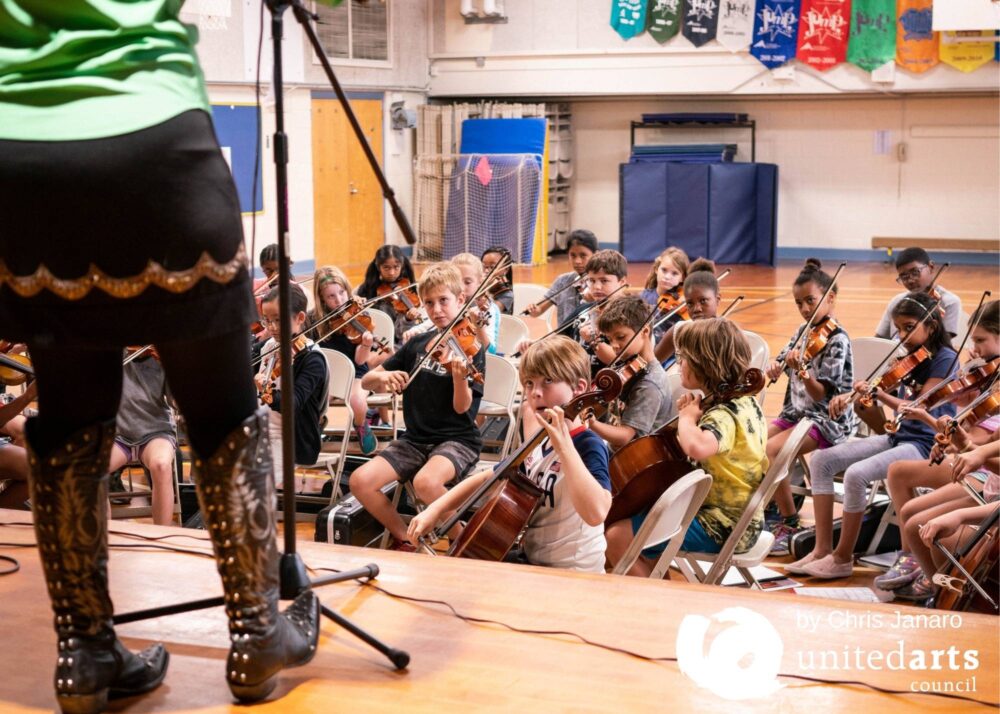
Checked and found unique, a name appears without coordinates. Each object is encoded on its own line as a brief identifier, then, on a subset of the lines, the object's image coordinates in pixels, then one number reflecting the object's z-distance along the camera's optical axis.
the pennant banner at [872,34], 12.39
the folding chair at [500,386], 4.70
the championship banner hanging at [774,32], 12.85
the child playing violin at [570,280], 6.34
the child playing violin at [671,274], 5.54
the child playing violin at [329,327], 5.34
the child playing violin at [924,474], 3.55
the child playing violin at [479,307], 4.79
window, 13.12
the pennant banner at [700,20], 13.23
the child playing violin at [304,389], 4.31
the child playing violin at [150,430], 4.10
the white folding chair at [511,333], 5.60
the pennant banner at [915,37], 12.17
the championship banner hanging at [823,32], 12.58
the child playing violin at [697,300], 4.91
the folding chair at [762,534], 3.14
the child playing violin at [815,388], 4.31
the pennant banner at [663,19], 13.42
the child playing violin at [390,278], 6.13
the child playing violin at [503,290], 6.00
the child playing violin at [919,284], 5.08
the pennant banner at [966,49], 12.02
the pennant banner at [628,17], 13.58
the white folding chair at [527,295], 6.68
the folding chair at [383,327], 5.67
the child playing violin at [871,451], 3.94
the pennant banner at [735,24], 13.11
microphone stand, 1.85
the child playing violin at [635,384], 3.91
